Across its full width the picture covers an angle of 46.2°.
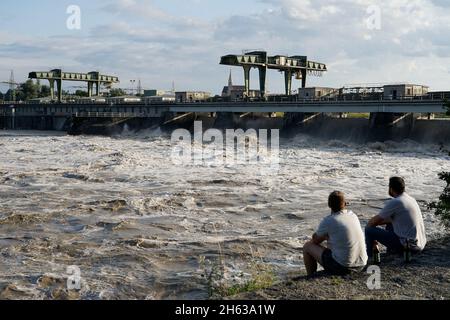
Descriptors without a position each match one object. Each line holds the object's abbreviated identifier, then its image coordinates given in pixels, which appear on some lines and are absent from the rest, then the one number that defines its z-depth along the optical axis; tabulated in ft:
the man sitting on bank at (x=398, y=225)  25.17
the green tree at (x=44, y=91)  537.16
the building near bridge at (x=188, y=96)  231.30
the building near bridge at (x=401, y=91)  146.68
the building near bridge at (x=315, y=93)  178.03
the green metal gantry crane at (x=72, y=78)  285.06
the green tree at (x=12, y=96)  529.69
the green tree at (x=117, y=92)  479.86
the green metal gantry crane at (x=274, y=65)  192.95
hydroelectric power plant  142.10
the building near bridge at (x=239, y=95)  203.87
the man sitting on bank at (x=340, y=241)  22.66
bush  29.27
